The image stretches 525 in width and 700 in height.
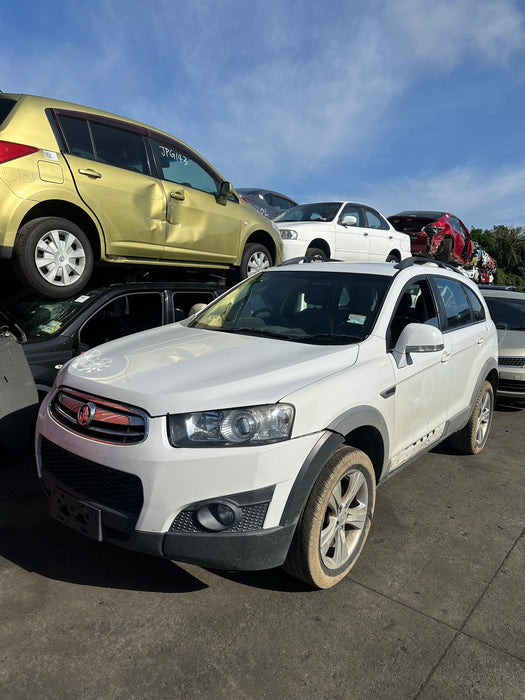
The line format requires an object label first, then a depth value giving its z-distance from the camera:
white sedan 8.38
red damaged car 12.40
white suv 2.25
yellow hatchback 4.21
